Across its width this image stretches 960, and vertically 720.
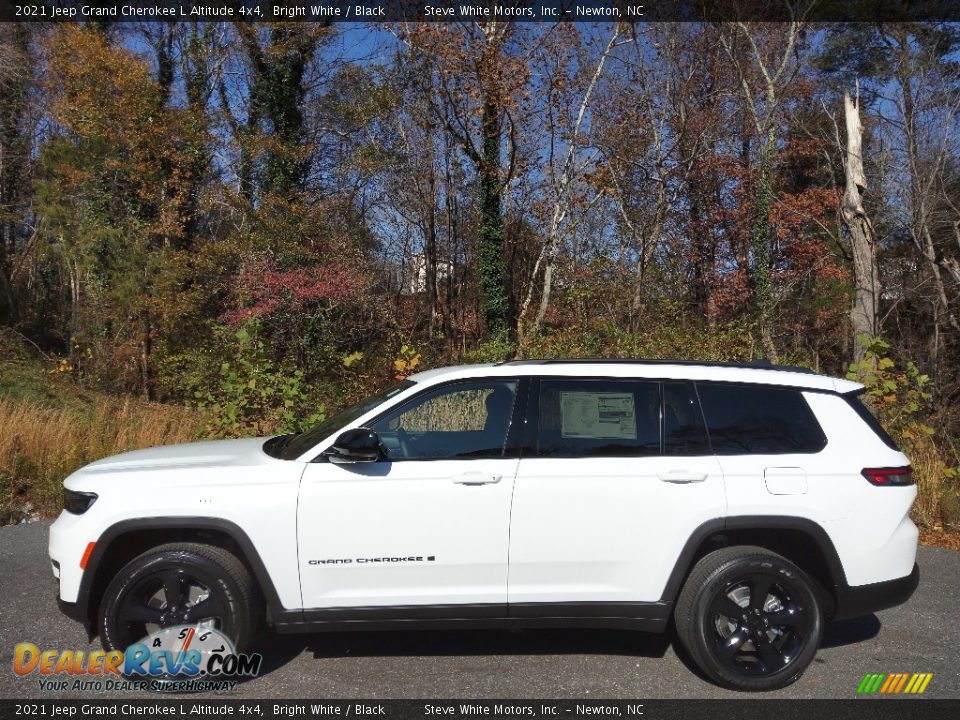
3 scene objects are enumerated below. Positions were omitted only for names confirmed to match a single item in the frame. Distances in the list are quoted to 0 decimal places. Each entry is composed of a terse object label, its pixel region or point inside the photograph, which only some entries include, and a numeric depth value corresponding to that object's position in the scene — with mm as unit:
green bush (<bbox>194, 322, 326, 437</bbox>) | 8914
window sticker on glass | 4340
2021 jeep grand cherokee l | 4031
